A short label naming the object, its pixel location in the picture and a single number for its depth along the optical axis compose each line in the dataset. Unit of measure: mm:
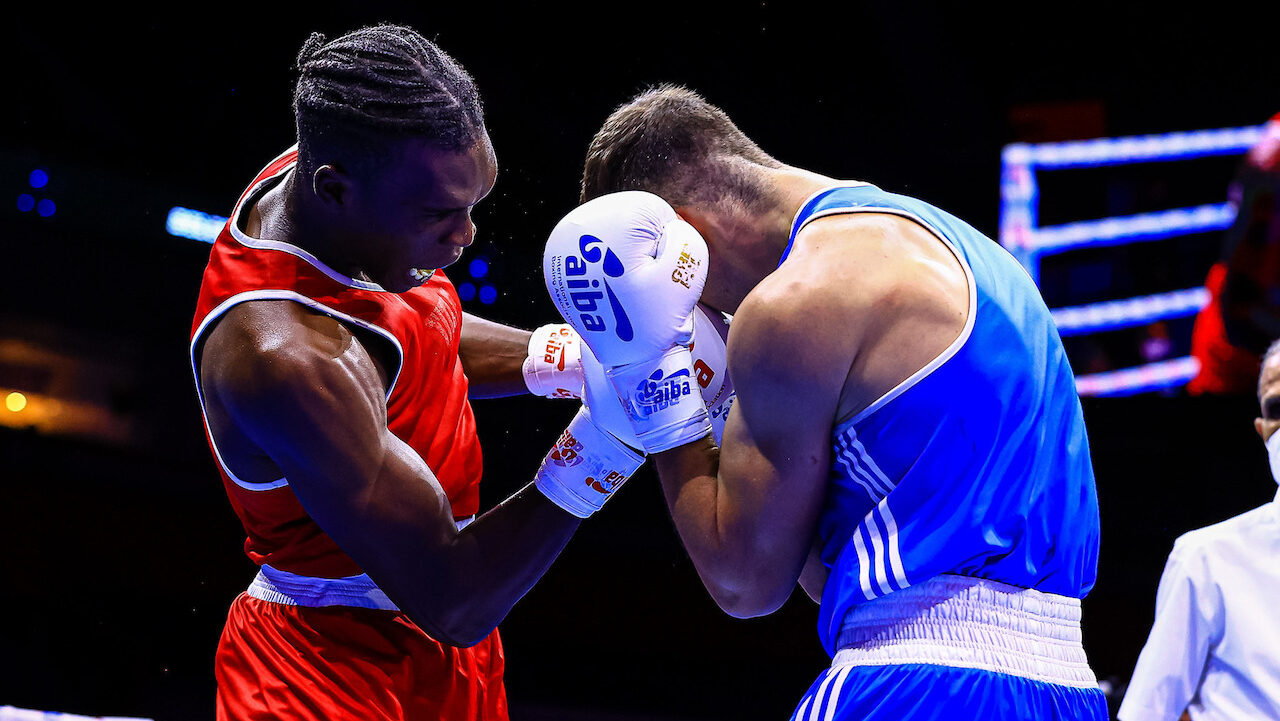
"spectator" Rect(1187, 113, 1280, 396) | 5523
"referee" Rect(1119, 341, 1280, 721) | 3090
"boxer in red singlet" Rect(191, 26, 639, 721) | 1807
